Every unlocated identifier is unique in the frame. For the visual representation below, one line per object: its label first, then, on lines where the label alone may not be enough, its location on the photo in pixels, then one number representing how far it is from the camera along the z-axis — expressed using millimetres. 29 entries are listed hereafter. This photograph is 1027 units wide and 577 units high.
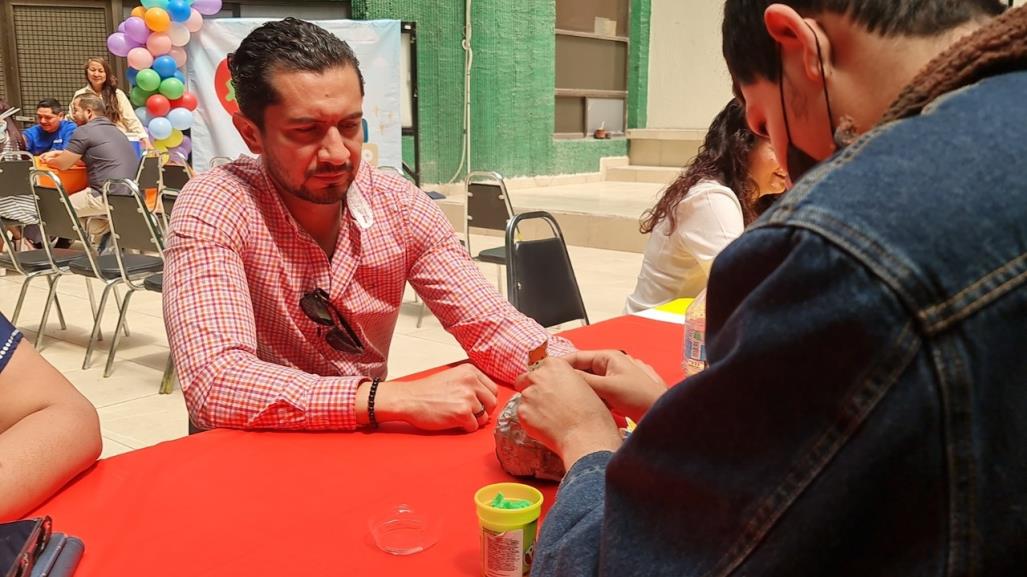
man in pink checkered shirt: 1361
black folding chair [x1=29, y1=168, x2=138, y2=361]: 3992
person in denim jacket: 419
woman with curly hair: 2484
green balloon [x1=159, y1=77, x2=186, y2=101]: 7041
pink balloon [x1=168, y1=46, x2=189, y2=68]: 7152
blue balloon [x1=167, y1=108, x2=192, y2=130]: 7145
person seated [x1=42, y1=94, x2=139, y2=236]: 6109
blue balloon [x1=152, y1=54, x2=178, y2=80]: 7028
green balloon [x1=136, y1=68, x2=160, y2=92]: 6938
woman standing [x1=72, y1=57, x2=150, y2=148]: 6887
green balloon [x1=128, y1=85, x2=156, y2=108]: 7107
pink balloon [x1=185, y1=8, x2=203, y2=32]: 7094
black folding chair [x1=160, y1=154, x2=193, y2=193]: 5965
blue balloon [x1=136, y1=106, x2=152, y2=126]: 7188
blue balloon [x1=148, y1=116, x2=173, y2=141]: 7021
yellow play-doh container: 889
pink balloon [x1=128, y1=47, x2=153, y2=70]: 6934
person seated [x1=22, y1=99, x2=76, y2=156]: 7023
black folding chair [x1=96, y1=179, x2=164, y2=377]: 3818
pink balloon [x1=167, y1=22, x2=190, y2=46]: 7039
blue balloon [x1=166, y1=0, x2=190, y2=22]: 6961
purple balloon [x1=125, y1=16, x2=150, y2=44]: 6906
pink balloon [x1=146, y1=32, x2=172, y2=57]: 6961
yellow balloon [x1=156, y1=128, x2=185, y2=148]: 7211
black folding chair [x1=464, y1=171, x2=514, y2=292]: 4496
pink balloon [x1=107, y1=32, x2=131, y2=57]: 6957
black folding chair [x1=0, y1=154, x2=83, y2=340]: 4270
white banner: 7273
